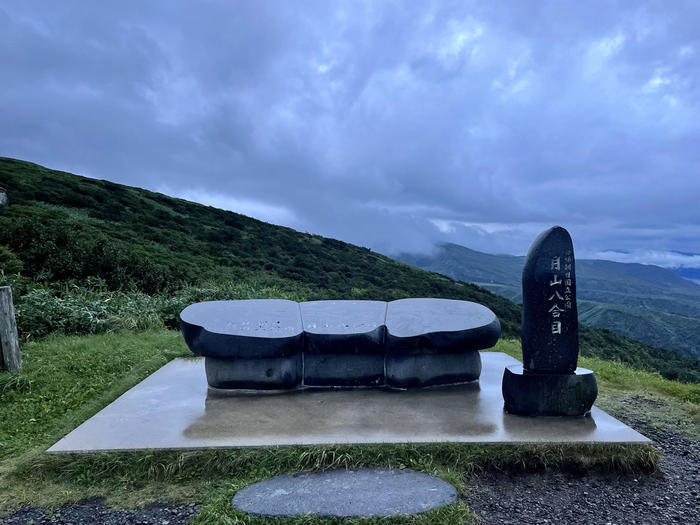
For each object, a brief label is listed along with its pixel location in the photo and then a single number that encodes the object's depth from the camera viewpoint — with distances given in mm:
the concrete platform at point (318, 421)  4262
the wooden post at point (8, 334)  6246
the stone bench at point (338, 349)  5500
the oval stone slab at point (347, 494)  3367
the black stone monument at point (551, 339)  4660
